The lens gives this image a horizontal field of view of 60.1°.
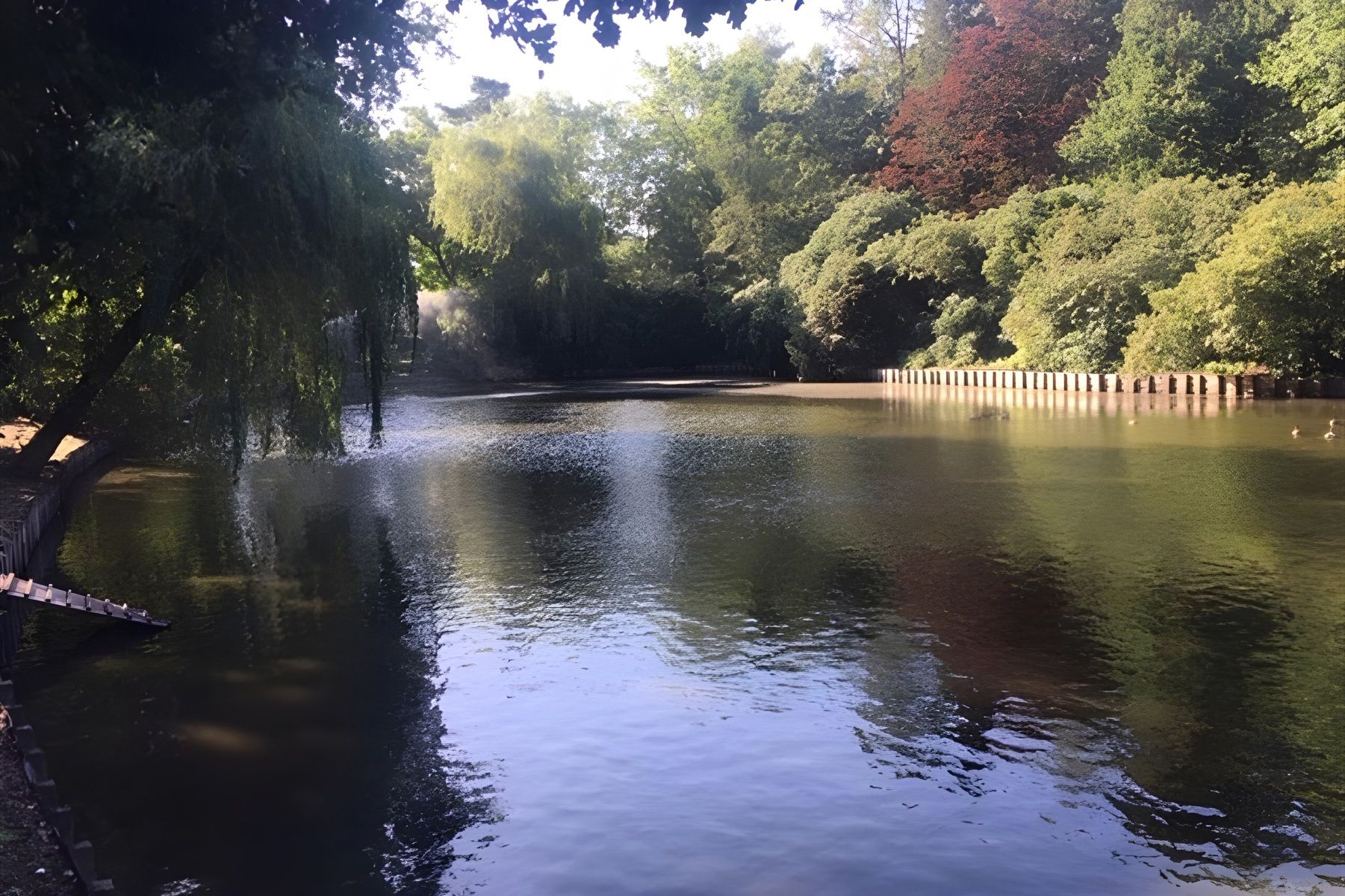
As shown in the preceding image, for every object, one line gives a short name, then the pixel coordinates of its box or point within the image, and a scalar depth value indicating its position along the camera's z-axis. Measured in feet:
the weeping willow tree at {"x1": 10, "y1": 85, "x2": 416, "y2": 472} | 39.09
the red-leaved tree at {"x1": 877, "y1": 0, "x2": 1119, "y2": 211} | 172.14
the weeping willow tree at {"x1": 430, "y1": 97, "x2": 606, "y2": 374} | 170.40
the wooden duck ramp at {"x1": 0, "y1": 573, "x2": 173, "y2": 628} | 32.76
